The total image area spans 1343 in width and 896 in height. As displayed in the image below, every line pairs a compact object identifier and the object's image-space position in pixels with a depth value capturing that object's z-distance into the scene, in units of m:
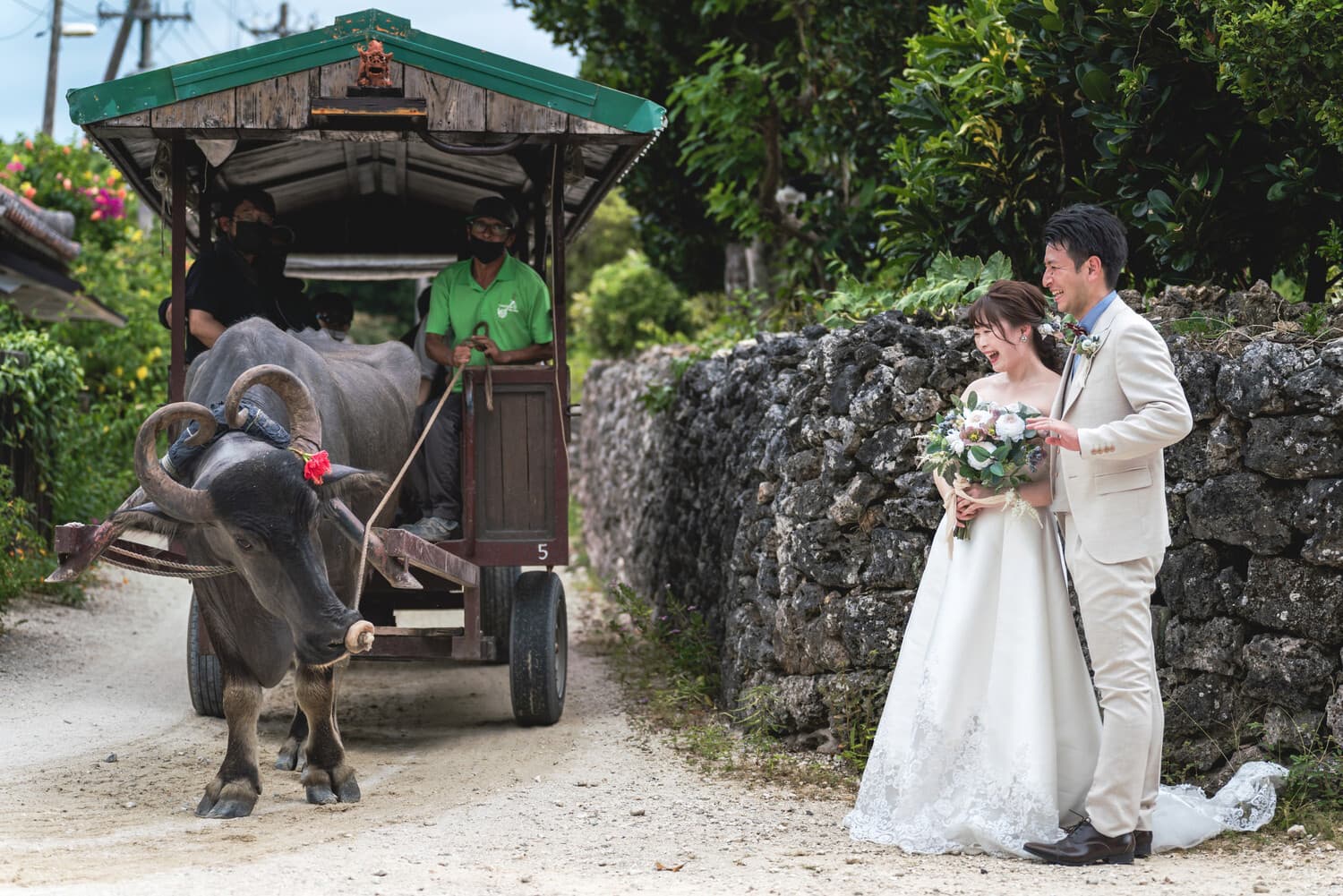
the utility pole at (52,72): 23.39
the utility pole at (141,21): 28.33
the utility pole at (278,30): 33.34
